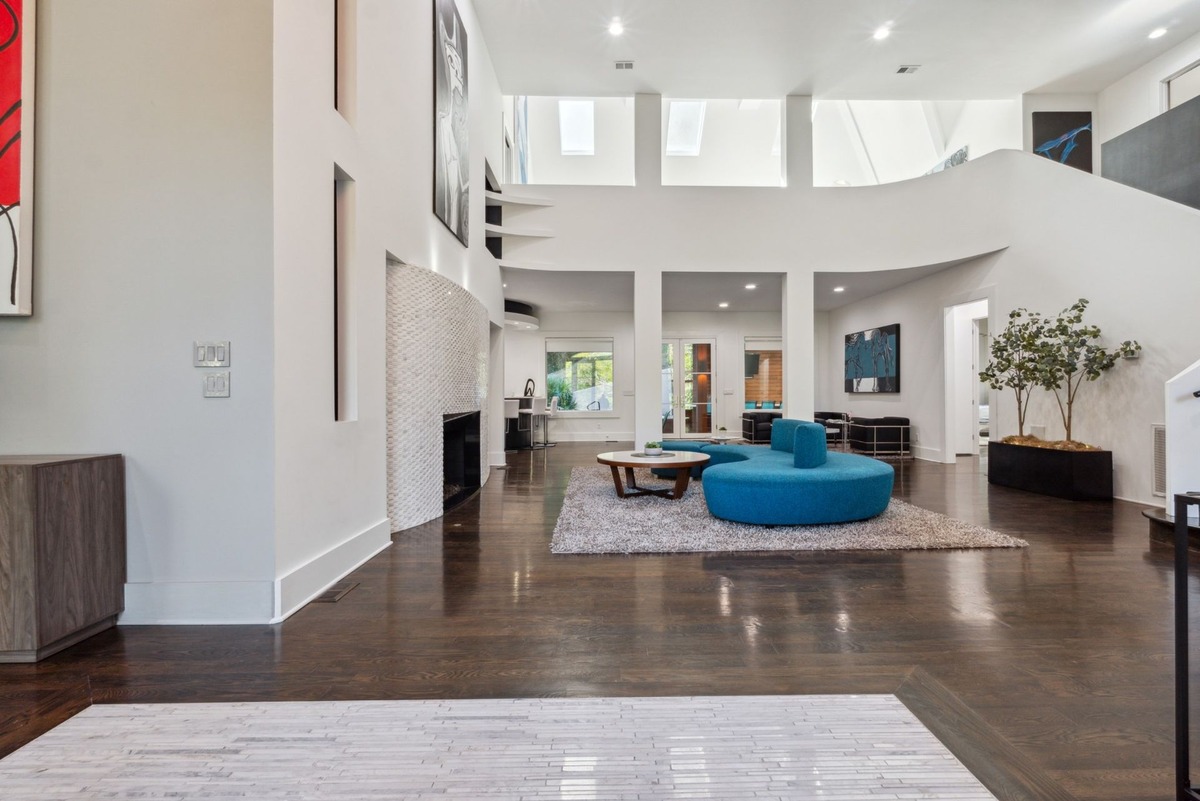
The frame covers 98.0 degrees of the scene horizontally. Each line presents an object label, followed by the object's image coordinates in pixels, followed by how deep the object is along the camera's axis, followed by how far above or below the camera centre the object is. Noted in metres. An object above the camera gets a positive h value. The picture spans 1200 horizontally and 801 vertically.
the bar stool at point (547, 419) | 10.85 -0.40
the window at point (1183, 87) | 6.29 +3.87
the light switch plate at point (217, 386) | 2.48 +0.07
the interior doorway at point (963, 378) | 7.84 +0.34
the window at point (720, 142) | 10.87 +5.55
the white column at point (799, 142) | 7.59 +3.80
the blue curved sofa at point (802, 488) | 4.07 -0.70
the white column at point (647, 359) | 7.48 +0.60
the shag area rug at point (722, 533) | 3.65 -1.00
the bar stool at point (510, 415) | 9.97 -0.27
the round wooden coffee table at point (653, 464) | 4.96 -0.60
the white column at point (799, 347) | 7.47 +0.77
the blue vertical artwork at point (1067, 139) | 7.60 +3.84
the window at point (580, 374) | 11.58 +0.60
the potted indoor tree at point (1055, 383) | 5.26 +0.20
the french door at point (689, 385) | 11.64 +0.36
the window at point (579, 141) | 10.58 +5.47
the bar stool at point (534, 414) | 10.26 -0.27
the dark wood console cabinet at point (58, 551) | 2.04 -0.62
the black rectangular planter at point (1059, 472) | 5.23 -0.76
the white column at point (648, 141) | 7.54 +3.79
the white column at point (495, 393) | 7.89 +0.13
